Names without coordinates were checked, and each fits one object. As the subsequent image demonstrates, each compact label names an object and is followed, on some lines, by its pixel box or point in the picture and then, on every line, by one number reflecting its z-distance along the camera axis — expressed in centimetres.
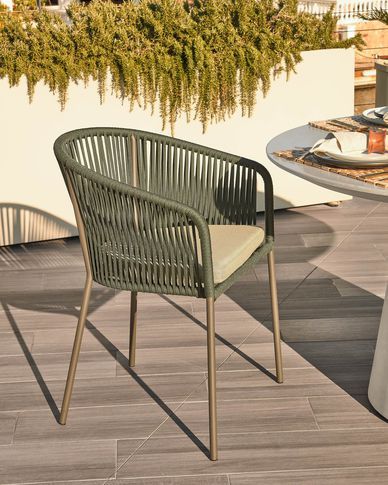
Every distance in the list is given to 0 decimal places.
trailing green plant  388
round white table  210
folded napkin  231
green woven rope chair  223
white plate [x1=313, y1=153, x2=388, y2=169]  221
